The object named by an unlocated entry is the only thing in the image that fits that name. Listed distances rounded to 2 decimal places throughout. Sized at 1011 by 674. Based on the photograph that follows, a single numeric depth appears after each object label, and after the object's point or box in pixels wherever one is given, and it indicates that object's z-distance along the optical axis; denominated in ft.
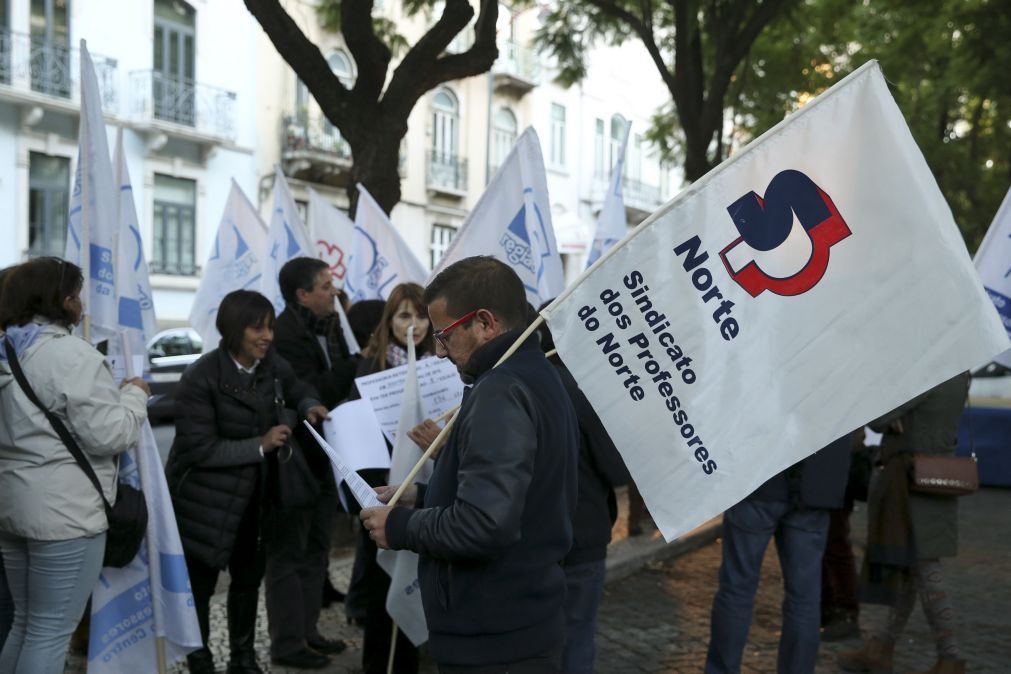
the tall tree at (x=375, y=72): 23.09
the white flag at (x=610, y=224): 27.58
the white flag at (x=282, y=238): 25.54
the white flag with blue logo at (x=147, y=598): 13.61
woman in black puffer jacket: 14.42
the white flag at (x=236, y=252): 28.81
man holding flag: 8.14
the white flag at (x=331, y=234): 28.76
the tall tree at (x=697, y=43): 34.45
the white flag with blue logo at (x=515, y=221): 18.95
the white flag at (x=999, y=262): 17.29
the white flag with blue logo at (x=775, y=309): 8.79
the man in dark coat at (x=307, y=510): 15.92
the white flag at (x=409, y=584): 13.51
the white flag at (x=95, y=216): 13.62
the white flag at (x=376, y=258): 23.84
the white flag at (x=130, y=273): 15.25
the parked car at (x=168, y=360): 45.91
